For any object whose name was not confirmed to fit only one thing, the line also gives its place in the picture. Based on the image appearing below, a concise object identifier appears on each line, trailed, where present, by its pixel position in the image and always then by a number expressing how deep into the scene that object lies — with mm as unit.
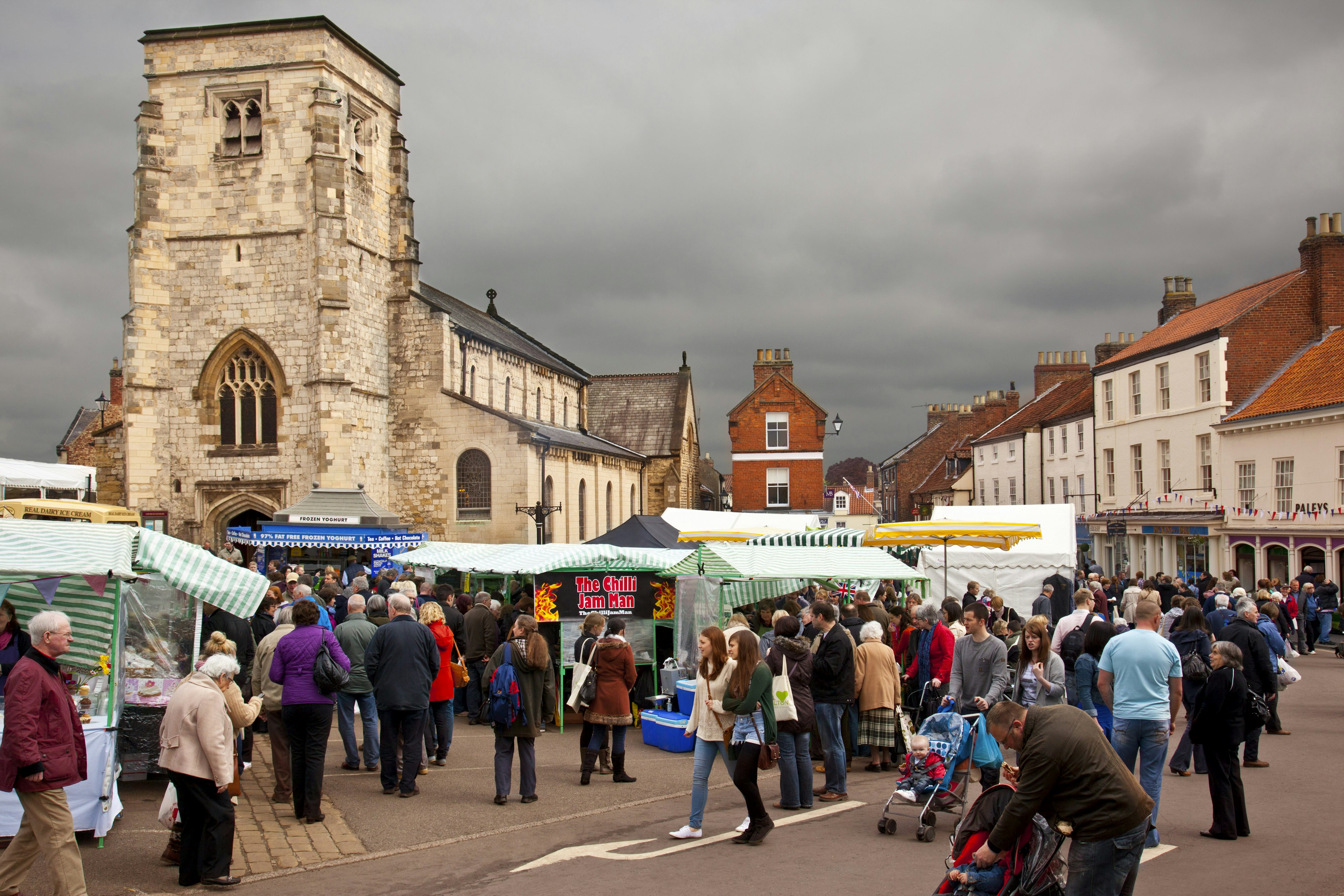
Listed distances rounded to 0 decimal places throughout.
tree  132500
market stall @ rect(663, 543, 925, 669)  12844
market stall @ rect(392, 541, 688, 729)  13156
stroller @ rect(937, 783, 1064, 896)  4840
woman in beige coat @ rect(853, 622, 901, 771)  10156
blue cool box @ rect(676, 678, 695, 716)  12142
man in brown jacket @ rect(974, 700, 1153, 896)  4715
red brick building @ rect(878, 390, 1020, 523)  58031
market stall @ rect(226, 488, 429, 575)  24672
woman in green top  7730
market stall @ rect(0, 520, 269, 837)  7605
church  31750
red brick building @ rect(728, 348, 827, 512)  51562
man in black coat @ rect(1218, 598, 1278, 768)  9484
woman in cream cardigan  7848
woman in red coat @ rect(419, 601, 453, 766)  10578
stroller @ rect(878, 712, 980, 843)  7879
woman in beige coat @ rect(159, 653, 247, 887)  6707
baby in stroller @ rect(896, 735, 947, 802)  8094
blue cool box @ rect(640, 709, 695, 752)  11844
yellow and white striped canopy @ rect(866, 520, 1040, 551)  18781
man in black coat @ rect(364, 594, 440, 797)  9258
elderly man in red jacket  5883
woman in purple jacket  8398
